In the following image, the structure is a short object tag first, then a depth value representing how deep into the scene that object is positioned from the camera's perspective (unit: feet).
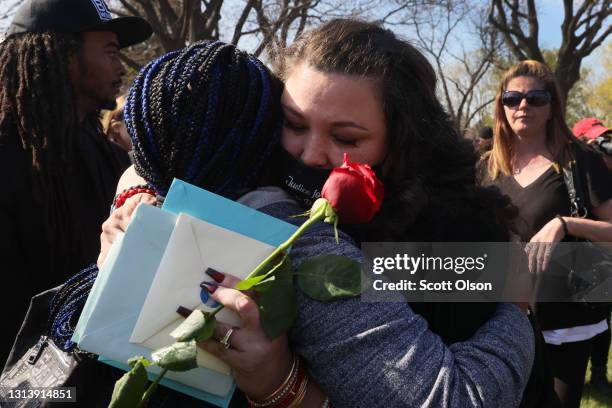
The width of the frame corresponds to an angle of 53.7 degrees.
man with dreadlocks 7.67
